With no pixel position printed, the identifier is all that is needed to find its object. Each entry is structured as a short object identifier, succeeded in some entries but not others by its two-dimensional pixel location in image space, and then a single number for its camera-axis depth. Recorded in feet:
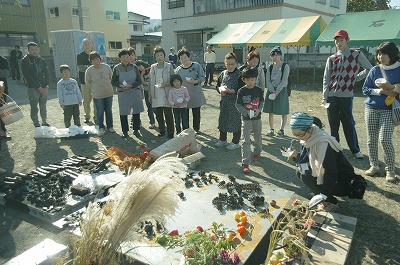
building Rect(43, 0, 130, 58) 96.12
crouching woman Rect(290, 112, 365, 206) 10.93
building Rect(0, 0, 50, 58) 74.33
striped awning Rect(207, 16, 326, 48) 47.03
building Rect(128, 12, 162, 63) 125.62
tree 110.01
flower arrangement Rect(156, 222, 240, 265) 8.36
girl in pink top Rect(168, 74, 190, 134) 20.94
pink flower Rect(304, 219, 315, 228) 9.27
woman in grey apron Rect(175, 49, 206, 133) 21.63
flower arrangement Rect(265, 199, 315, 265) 7.67
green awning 40.72
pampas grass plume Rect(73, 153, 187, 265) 5.78
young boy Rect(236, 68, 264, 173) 16.17
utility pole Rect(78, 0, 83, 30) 58.90
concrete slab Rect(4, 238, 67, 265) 8.17
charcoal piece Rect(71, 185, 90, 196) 13.20
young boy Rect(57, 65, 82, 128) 23.09
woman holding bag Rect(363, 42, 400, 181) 13.82
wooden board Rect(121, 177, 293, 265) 8.96
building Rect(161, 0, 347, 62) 73.36
